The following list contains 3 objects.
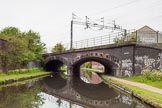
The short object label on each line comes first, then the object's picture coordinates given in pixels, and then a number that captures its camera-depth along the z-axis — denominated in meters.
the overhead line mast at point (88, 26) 16.75
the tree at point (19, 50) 15.14
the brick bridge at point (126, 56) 12.14
